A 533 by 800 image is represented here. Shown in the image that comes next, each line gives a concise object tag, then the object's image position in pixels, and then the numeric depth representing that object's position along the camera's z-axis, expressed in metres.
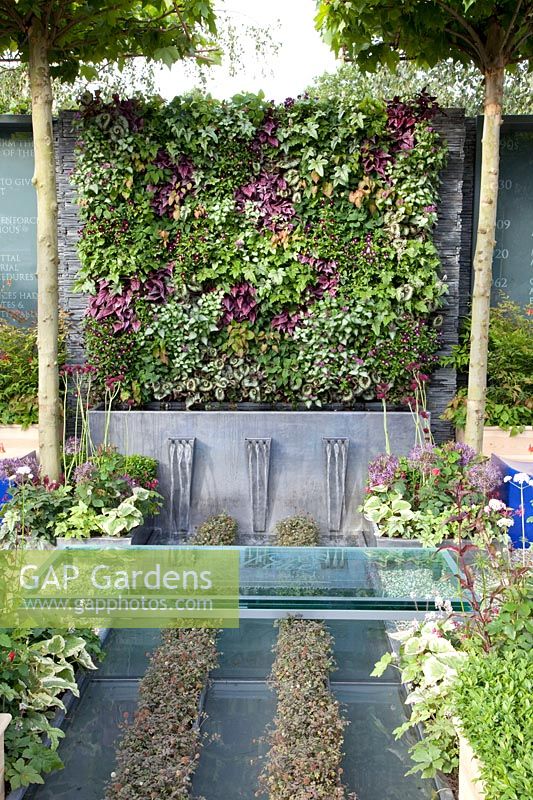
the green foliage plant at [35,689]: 2.55
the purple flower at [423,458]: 5.07
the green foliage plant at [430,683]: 2.65
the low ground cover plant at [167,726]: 2.50
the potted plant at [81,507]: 4.74
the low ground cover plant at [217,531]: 4.98
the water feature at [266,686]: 2.72
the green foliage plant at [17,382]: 5.90
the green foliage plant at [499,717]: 1.90
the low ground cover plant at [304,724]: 2.51
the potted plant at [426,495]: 4.72
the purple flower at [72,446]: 5.72
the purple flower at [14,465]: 5.09
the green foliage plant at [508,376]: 5.84
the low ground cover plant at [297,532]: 4.98
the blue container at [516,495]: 4.96
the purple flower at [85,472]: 5.02
